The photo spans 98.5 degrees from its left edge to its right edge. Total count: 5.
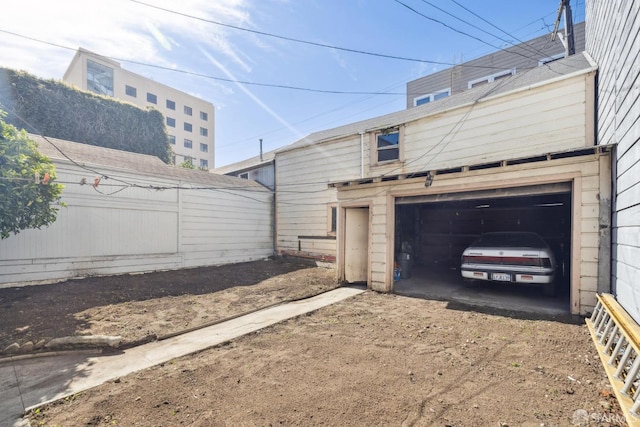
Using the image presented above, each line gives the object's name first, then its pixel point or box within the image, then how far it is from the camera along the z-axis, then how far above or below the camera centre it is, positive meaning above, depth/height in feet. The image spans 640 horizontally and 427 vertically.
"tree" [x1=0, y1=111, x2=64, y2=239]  19.06 +2.06
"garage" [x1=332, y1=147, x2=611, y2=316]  16.96 -0.82
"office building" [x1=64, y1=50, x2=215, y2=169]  104.63 +51.08
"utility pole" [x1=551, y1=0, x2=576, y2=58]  32.91 +24.03
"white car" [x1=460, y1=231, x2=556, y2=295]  20.85 -3.55
